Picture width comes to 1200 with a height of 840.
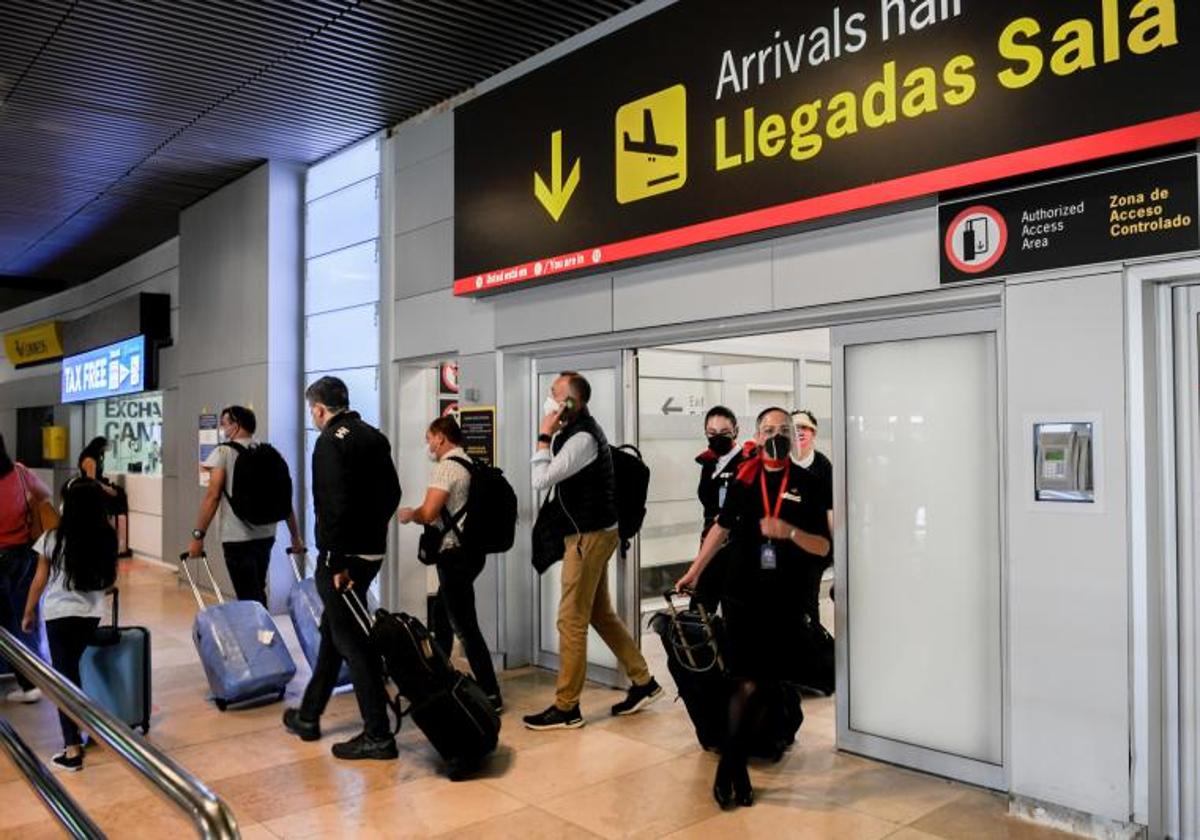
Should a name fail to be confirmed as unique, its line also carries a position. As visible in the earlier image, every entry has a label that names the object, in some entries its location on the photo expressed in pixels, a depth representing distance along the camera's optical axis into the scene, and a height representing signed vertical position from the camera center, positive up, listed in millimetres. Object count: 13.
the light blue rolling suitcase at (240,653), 4934 -1201
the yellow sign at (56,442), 14652 -322
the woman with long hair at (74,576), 4113 -655
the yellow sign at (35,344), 14234 +1194
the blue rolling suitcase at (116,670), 4461 -1141
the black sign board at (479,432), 5914 -95
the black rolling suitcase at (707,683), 3947 -1113
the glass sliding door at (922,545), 3756 -538
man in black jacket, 4172 -517
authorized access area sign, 3086 +634
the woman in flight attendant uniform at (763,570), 3619 -592
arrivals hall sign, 3232 +1217
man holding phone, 4566 -475
